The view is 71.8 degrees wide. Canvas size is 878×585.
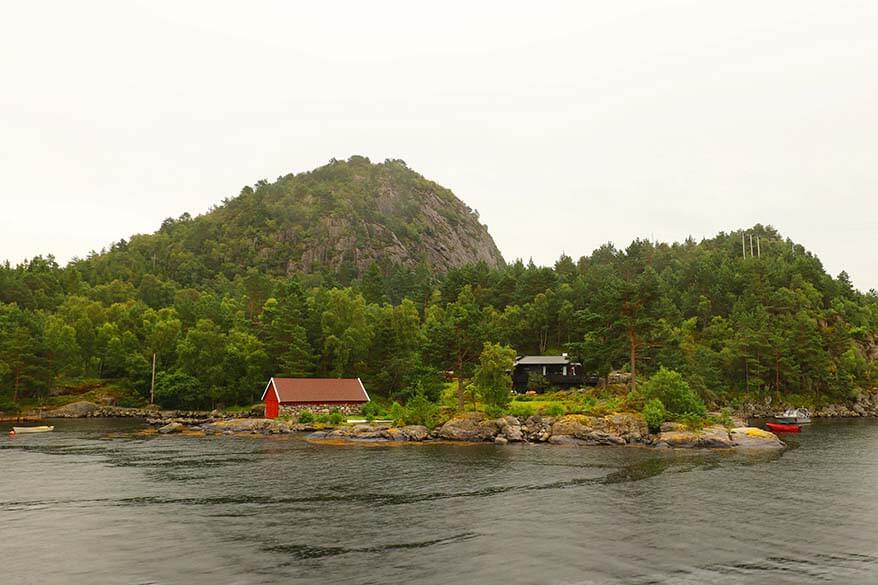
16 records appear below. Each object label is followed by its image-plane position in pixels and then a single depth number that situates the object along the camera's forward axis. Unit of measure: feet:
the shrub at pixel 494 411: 238.68
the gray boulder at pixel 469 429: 227.81
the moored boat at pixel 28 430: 258.67
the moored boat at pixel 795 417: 268.91
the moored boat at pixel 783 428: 257.55
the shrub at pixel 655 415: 222.28
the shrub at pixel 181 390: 350.64
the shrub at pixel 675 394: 226.79
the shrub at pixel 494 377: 242.37
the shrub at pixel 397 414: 244.69
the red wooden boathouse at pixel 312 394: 287.28
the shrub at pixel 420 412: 242.58
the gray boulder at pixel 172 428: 260.42
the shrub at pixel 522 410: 241.14
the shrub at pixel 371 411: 278.17
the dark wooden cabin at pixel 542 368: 328.29
